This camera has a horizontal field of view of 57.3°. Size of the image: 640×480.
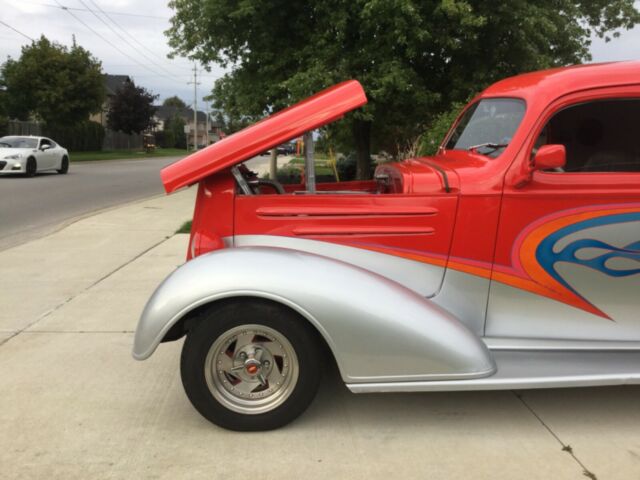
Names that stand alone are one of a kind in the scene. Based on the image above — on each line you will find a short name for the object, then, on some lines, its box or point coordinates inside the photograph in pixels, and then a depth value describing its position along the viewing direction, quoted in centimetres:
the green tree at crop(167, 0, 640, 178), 1184
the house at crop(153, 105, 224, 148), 10594
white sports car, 1812
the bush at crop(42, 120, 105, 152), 3591
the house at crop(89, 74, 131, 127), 6214
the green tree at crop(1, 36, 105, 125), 3256
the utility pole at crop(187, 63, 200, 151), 7950
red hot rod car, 286
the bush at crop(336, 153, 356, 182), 1831
